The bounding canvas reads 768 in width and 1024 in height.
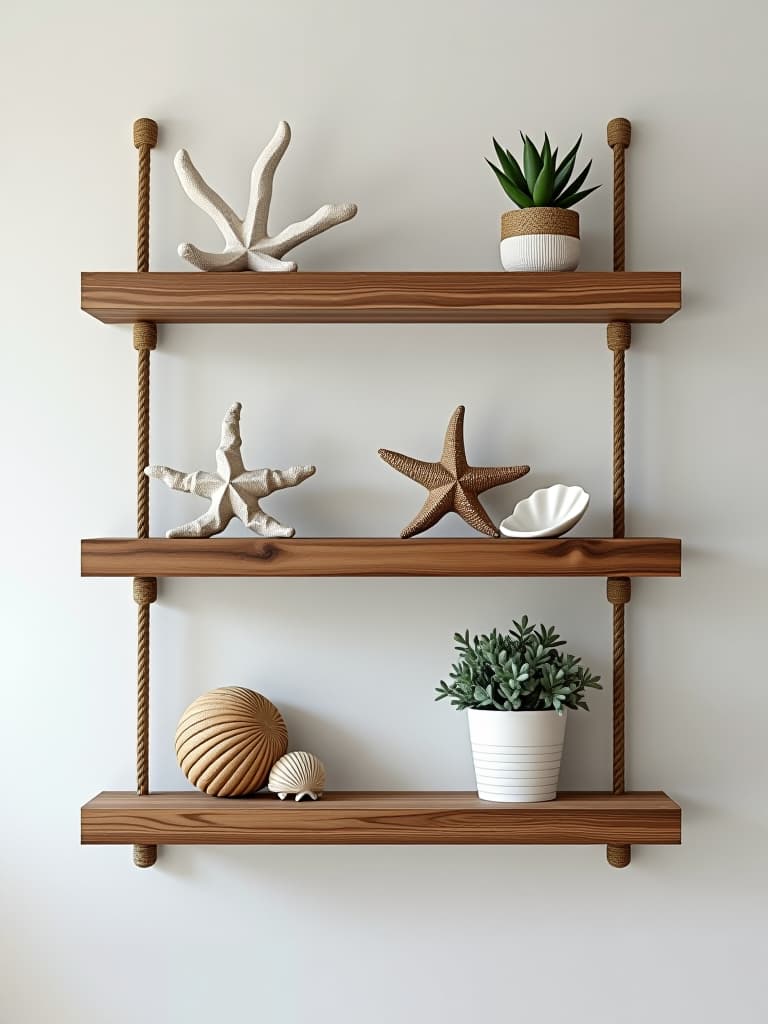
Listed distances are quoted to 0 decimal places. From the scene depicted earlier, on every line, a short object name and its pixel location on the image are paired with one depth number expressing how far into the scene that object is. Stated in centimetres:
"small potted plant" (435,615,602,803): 134
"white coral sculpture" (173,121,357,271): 137
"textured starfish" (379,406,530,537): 137
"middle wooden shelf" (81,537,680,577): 133
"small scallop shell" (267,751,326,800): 136
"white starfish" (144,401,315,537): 137
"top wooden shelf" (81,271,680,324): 133
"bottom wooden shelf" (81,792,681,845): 133
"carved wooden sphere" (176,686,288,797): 136
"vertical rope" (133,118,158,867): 142
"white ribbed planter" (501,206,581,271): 136
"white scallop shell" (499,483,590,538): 138
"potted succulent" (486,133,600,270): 136
